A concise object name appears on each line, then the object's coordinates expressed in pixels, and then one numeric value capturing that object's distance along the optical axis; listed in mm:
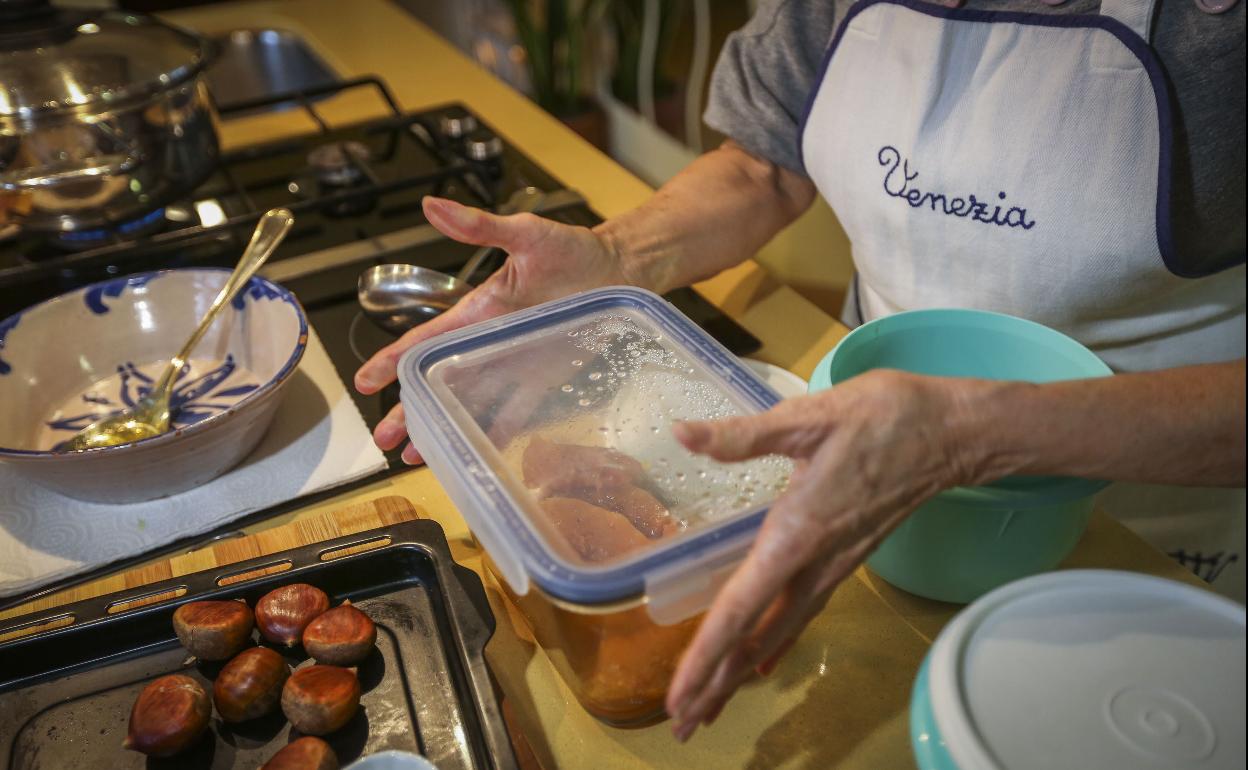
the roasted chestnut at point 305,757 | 517
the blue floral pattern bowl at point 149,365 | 750
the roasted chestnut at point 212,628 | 590
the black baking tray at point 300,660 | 561
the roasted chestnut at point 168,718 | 541
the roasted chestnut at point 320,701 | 550
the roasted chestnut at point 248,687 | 562
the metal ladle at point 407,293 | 933
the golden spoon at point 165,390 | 811
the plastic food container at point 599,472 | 462
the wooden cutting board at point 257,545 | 676
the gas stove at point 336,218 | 1041
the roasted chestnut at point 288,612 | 608
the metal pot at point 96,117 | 983
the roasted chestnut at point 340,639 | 587
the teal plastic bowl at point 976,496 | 552
